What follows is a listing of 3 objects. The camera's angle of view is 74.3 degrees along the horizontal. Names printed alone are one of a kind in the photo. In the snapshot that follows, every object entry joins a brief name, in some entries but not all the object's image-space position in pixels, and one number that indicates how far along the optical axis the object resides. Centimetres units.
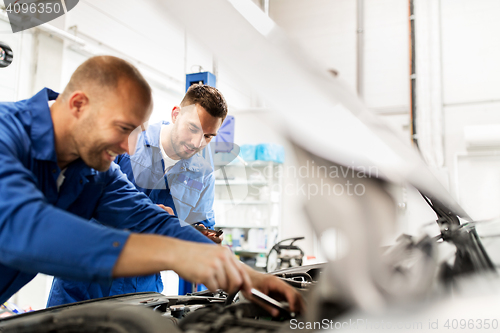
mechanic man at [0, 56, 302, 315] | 61
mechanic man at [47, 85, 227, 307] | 151
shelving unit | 486
